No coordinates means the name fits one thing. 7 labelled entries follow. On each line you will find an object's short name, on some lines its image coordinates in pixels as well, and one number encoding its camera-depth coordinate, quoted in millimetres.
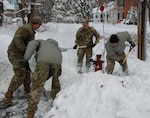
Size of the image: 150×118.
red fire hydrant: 6315
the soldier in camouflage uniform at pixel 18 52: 5169
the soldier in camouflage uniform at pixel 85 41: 6919
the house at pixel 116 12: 37433
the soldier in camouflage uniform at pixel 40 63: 4487
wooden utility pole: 7914
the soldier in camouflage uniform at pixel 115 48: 5839
